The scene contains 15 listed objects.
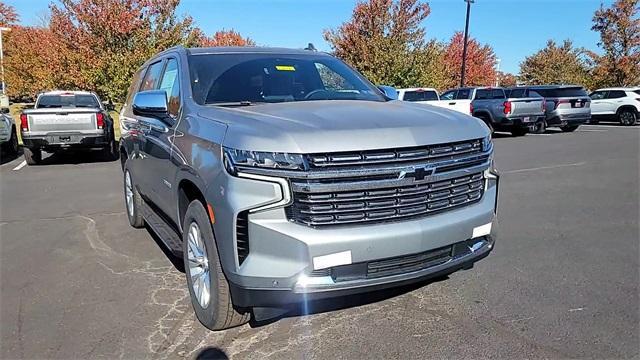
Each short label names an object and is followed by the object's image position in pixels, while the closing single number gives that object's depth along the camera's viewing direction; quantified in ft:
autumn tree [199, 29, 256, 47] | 149.38
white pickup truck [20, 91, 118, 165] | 37.19
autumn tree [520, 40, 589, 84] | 152.66
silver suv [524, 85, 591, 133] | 64.13
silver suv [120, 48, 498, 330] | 9.27
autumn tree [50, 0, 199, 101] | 71.92
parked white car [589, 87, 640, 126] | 76.38
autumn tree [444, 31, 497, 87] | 150.71
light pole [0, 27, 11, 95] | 109.00
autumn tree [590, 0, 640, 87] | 111.65
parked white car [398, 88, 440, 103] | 63.10
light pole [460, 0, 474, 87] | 98.95
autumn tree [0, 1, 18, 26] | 187.73
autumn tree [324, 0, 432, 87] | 89.81
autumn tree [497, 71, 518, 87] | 210.38
